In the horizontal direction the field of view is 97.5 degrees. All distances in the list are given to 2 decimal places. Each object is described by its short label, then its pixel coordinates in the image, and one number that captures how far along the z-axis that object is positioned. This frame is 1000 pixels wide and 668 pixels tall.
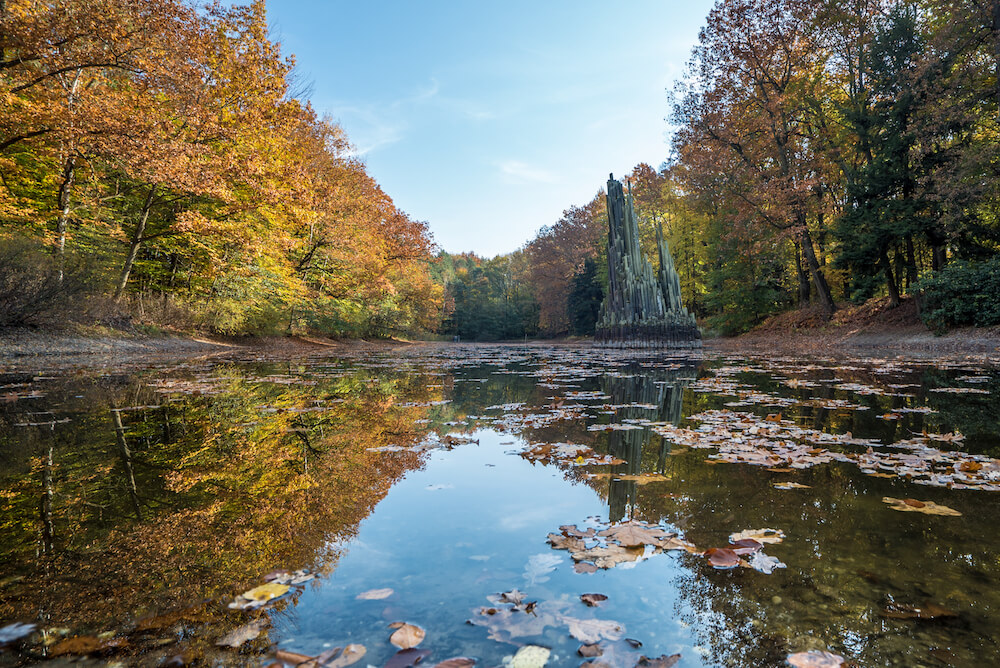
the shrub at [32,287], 10.13
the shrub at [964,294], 12.66
